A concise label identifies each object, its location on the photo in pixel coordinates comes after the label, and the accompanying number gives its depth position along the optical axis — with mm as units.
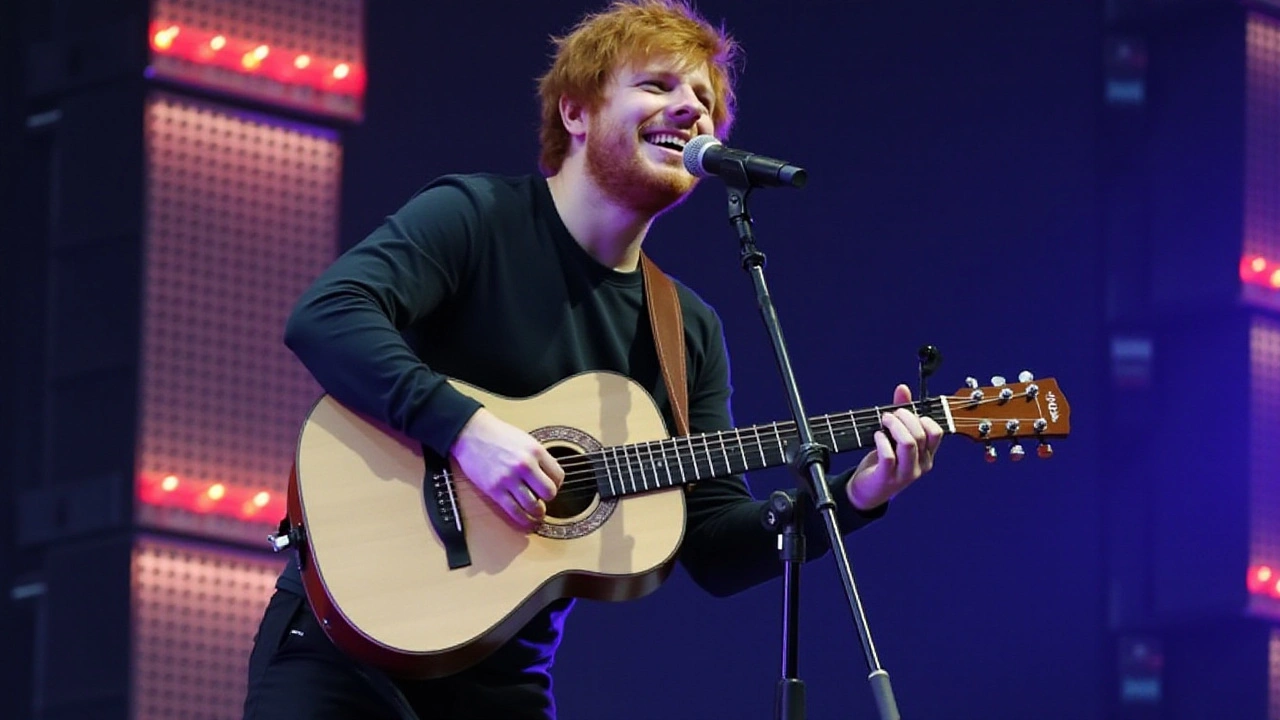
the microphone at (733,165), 5871
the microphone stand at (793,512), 5289
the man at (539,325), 6191
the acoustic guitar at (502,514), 6109
